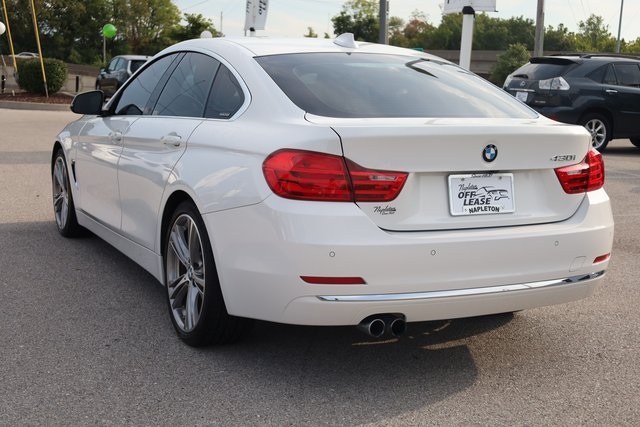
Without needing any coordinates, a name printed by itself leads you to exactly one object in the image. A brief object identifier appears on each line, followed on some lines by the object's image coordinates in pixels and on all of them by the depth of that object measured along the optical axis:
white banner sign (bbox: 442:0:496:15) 14.50
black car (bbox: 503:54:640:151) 16.16
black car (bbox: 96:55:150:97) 28.87
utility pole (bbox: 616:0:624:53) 90.00
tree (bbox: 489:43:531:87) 63.33
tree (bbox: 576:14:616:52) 105.89
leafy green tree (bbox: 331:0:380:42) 96.75
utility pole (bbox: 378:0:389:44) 24.12
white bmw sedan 3.70
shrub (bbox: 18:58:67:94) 28.52
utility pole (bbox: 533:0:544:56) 34.36
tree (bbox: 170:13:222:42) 67.94
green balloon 43.97
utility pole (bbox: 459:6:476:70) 14.43
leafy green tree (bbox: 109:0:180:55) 91.38
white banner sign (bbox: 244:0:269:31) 19.11
